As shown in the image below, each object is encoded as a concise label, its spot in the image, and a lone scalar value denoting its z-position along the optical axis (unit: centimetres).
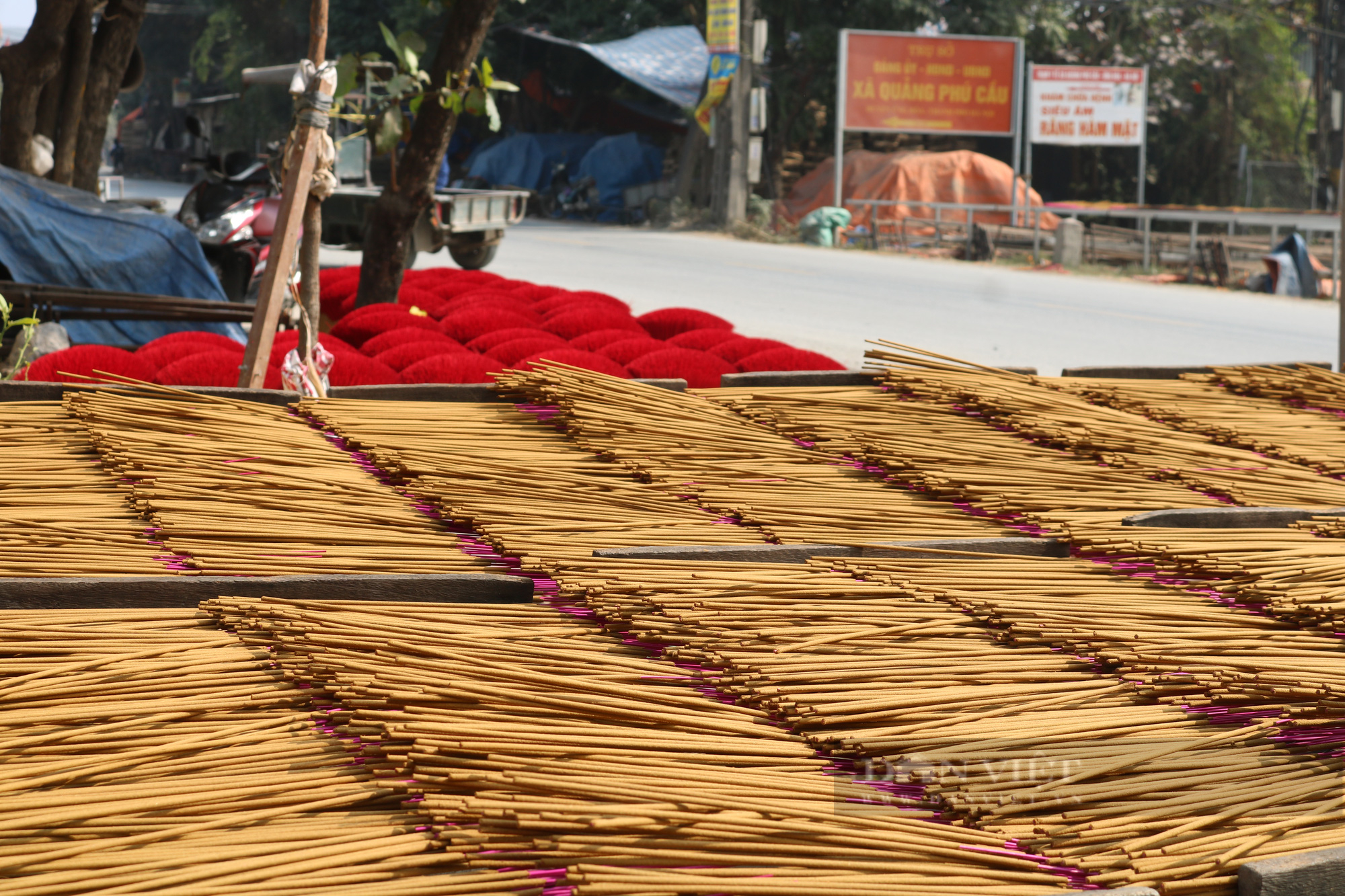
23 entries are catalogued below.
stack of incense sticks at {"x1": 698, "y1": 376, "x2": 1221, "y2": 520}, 448
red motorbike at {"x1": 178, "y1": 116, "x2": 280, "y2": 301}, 1537
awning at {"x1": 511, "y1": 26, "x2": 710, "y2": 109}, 3619
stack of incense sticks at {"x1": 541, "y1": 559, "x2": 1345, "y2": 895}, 239
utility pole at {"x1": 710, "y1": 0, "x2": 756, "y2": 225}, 3262
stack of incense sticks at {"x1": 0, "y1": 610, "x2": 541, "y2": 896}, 210
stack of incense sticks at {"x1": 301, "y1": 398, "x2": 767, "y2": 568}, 388
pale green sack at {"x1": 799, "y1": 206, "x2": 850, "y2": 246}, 3175
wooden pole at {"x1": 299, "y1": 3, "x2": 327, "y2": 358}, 606
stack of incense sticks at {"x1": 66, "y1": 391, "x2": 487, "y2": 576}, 365
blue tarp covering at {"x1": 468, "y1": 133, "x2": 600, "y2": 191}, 4050
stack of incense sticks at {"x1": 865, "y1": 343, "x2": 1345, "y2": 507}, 475
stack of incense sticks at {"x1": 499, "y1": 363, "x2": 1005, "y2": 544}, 416
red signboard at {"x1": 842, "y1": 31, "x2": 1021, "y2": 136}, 3325
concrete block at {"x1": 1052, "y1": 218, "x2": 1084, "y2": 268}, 2747
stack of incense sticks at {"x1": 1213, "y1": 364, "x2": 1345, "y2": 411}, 627
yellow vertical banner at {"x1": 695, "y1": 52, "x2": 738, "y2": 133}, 3216
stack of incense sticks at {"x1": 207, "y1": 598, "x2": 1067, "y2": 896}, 216
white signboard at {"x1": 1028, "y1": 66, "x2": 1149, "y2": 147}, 3353
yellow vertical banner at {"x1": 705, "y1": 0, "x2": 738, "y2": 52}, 3184
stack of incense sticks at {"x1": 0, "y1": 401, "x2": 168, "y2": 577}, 351
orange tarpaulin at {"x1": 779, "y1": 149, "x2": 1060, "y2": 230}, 3387
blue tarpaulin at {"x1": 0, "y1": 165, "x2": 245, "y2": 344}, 1087
